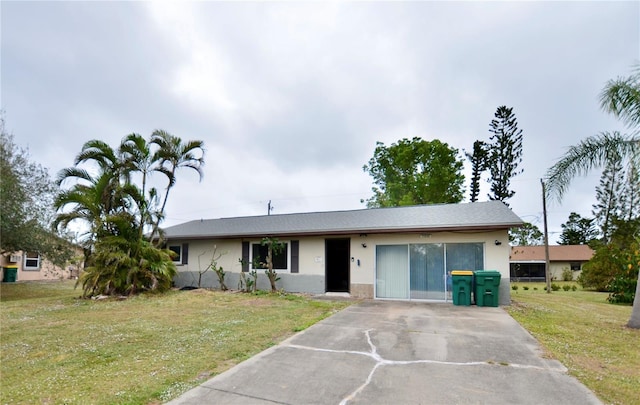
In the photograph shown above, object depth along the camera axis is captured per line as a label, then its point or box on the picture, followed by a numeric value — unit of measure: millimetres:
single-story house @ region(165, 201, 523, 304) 10695
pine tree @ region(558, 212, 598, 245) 42938
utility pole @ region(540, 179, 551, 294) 20469
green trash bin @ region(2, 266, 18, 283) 21859
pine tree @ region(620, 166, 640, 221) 27714
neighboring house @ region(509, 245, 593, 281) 33812
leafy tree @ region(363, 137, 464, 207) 30266
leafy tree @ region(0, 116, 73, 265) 12471
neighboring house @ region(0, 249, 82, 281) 22309
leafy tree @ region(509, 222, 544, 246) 35831
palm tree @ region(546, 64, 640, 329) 8031
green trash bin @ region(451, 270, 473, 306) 10094
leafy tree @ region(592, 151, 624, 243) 29488
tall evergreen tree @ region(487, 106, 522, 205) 27094
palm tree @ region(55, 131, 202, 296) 12141
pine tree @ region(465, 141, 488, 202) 28612
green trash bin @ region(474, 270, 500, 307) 9875
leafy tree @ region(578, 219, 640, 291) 17120
